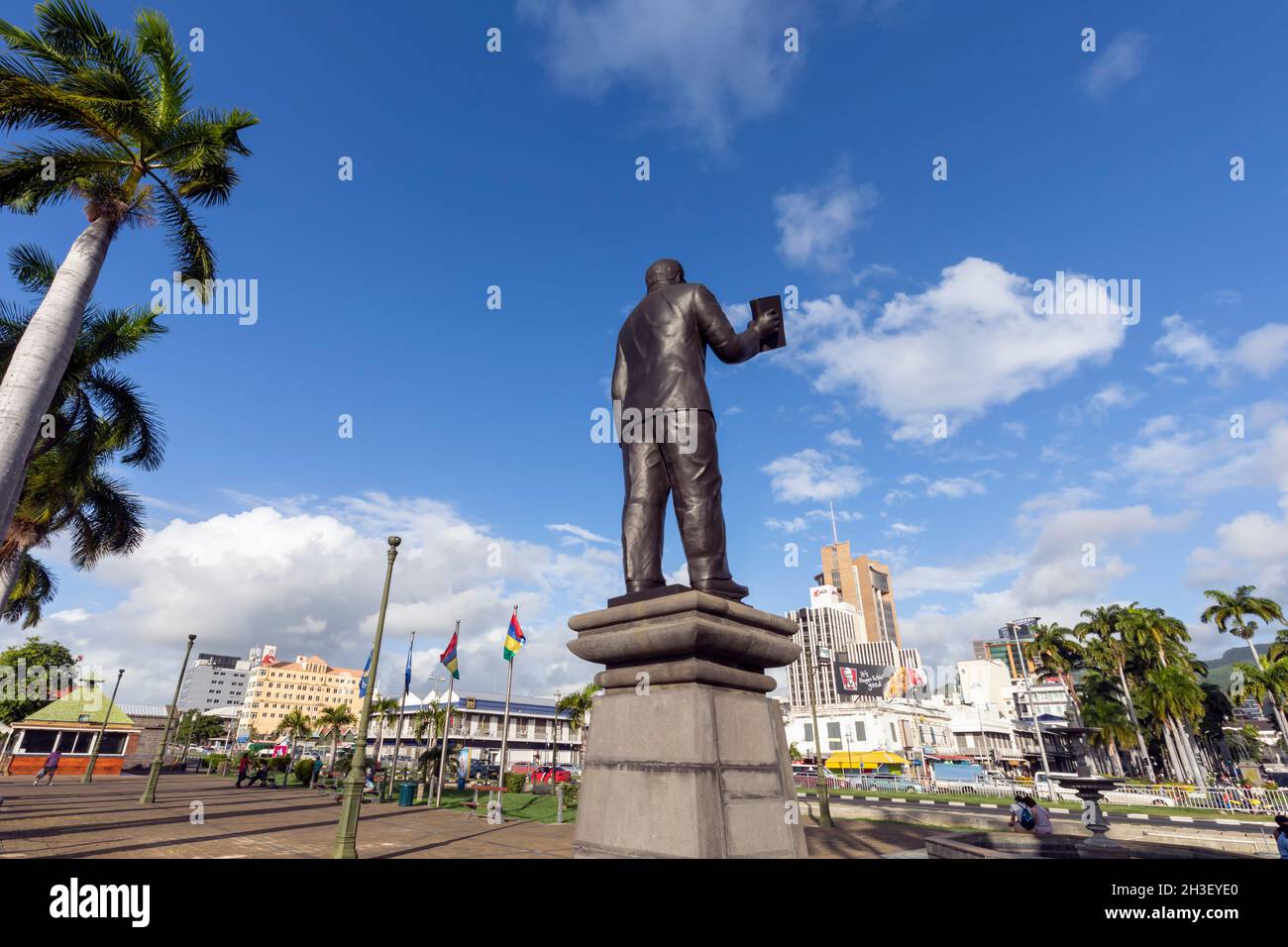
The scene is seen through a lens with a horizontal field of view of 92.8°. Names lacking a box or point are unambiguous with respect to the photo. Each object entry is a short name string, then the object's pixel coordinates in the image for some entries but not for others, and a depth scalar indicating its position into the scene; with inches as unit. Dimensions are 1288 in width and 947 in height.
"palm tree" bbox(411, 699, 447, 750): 1668.3
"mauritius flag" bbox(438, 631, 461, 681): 917.2
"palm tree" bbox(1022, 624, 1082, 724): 1945.1
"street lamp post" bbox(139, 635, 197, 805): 722.2
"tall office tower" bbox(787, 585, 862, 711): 5693.9
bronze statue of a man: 198.4
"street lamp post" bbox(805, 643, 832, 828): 770.2
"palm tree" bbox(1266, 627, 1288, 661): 1732.3
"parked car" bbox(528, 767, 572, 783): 1608.9
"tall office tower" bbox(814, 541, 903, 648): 7116.1
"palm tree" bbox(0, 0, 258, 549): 382.9
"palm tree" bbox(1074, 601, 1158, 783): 1734.7
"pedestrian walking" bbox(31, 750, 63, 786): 1052.8
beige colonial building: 5447.8
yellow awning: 2391.4
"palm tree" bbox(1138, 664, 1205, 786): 1455.5
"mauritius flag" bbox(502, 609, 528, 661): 952.9
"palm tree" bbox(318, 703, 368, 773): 1987.0
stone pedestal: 152.9
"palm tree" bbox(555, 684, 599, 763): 1428.4
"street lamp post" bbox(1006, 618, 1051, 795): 1783.2
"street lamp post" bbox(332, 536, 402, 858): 411.5
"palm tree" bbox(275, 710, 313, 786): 2499.3
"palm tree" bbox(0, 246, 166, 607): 619.5
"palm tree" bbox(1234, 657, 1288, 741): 1417.3
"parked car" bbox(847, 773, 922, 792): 1557.6
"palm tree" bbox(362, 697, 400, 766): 1821.9
